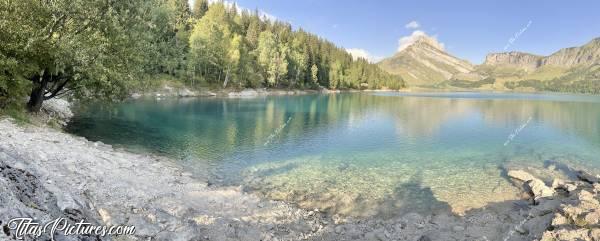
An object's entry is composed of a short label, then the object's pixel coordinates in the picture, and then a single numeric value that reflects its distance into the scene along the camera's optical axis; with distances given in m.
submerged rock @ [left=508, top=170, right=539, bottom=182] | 25.86
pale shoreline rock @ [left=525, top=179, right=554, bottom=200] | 21.66
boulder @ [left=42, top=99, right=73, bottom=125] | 37.01
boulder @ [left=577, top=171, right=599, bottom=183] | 25.90
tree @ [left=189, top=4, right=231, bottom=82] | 107.75
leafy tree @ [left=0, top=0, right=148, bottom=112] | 25.77
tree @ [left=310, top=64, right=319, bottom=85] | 166.25
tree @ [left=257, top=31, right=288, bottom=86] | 135.88
